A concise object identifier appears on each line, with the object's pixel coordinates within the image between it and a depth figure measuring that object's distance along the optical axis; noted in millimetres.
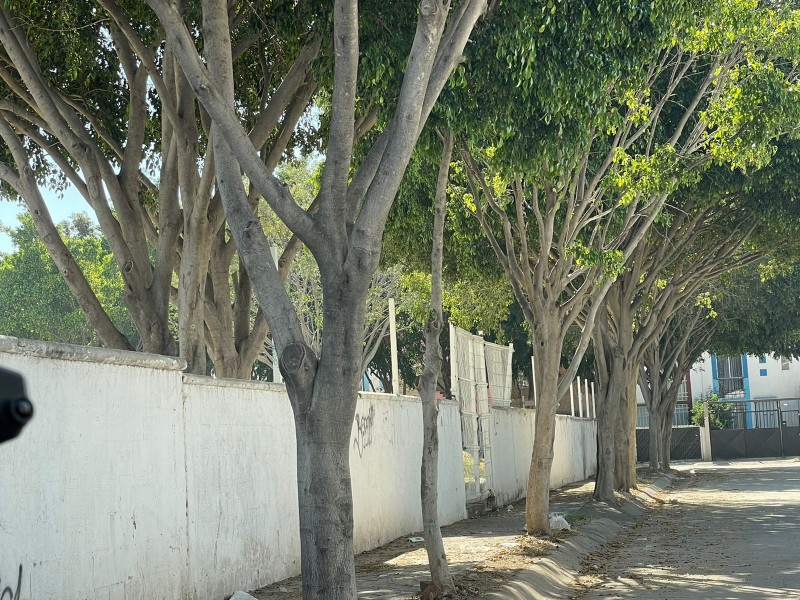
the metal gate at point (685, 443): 52562
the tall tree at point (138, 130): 11906
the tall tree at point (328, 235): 7133
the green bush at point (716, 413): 56844
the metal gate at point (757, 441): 51219
